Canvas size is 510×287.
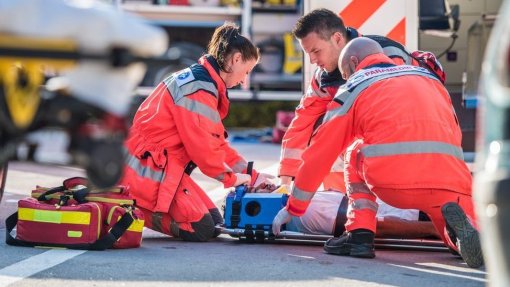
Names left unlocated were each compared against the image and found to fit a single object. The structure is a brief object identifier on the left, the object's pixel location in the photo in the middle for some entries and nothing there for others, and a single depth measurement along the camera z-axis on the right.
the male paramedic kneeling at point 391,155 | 12.27
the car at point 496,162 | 5.63
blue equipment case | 13.66
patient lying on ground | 13.43
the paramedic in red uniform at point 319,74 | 14.52
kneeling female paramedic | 13.80
